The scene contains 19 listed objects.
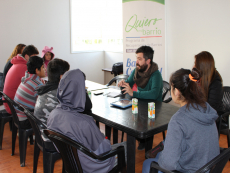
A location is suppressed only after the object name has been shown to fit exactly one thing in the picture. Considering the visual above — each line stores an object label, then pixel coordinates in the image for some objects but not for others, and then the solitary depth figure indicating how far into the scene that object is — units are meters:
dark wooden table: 1.87
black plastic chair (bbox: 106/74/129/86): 3.99
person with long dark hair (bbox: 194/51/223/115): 2.60
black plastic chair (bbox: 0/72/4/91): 4.03
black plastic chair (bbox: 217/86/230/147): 2.61
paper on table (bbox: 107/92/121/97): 2.90
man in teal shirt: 2.87
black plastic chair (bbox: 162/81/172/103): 3.37
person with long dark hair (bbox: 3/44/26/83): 4.01
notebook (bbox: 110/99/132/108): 2.44
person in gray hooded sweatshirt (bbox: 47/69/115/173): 1.64
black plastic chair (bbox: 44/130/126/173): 1.55
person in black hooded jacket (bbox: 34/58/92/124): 2.23
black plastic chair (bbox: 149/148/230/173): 1.28
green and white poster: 4.15
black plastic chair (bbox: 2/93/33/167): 2.66
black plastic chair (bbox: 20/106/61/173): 2.12
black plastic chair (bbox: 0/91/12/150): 3.10
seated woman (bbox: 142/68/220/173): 1.38
